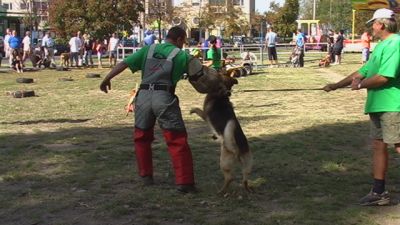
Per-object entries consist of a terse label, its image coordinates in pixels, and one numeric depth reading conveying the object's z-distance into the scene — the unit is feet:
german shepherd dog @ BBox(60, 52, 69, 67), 94.62
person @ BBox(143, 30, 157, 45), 82.07
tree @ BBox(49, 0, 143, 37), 109.19
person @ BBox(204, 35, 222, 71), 51.25
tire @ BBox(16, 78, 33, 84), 65.31
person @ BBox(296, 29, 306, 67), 89.56
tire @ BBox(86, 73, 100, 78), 71.73
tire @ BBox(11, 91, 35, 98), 49.64
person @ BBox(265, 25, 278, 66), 87.92
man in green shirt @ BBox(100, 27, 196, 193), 18.80
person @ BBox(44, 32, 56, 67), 94.79
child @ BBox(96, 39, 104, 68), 97.68
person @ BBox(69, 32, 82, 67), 91.81
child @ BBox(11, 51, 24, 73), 85.71
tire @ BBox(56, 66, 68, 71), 89.41
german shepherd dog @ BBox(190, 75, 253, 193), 18.15
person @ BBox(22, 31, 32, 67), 89.45
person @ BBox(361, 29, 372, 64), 91.91
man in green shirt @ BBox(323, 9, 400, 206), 16.55
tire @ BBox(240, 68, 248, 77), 70.80
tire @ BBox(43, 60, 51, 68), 93.86
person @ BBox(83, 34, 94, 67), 99.12
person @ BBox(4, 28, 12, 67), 86.90
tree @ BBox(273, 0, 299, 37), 224.74
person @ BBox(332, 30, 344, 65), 95.86
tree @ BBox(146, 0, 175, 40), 177.99
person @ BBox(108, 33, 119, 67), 94.07
